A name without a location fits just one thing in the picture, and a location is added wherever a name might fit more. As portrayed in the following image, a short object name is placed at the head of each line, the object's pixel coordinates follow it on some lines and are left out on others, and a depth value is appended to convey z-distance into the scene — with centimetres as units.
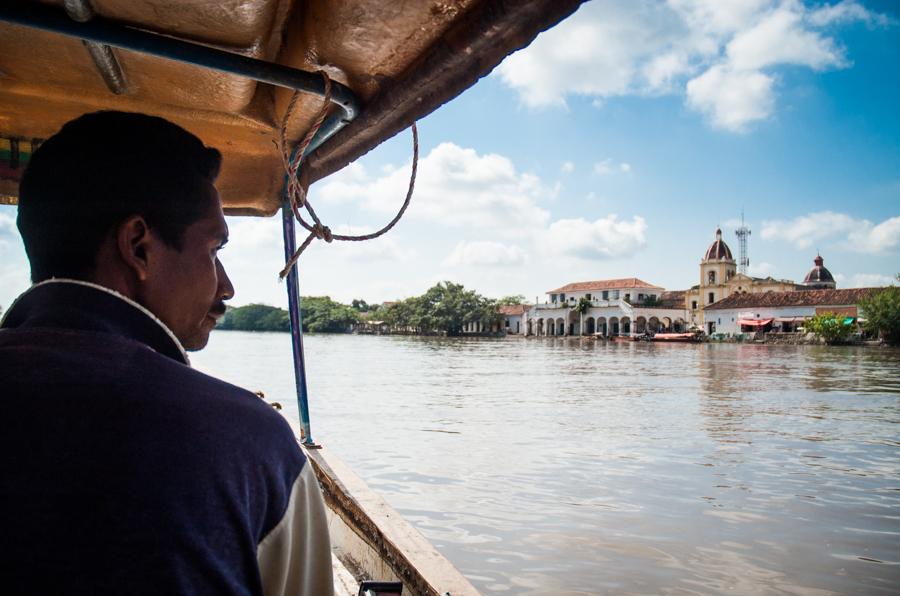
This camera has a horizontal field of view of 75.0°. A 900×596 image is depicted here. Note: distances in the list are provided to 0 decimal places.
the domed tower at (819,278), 6631
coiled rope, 192
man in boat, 74
